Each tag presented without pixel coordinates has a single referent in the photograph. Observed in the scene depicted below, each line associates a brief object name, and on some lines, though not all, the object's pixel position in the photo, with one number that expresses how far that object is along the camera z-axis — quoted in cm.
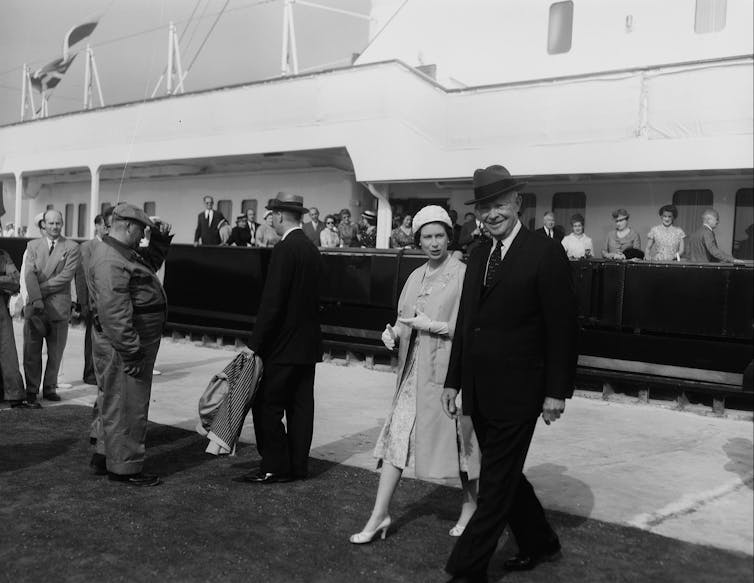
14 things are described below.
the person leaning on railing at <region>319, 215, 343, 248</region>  1230
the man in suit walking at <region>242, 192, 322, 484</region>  502
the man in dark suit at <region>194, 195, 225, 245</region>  1505
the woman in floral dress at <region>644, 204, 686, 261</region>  806
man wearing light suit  752
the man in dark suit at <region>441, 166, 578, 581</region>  321
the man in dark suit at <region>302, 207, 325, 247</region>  1265
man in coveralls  485
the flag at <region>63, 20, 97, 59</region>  1053
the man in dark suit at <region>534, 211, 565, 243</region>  891
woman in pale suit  396
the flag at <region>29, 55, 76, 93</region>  1670
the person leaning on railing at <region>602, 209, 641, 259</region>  912
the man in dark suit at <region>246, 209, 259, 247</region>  1502
